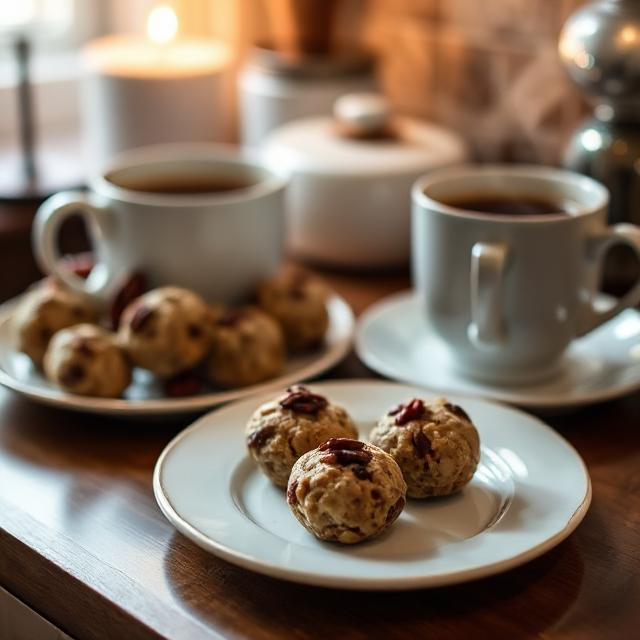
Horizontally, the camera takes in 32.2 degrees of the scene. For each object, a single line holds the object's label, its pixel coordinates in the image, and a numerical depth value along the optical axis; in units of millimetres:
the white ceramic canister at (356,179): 1001
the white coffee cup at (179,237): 828
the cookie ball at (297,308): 815
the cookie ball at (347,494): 557
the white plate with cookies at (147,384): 726
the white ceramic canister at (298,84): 1166
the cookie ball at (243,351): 757
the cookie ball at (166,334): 744
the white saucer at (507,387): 760
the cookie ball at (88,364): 734
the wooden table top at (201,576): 543
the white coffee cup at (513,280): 745
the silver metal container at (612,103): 859
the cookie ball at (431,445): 609
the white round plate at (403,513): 542
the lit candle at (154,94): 1169
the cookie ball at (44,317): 790
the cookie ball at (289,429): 623
